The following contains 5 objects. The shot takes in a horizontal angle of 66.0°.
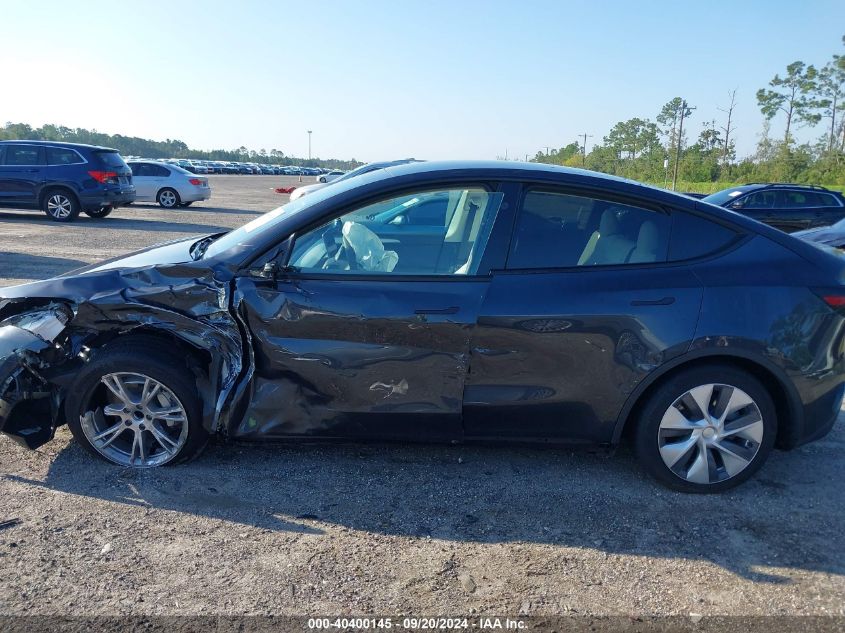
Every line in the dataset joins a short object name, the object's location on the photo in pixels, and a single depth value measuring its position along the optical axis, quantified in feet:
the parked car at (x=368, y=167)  43.49
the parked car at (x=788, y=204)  52.65
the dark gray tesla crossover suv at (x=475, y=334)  10.72
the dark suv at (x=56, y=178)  48.57
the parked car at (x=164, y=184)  67.41
